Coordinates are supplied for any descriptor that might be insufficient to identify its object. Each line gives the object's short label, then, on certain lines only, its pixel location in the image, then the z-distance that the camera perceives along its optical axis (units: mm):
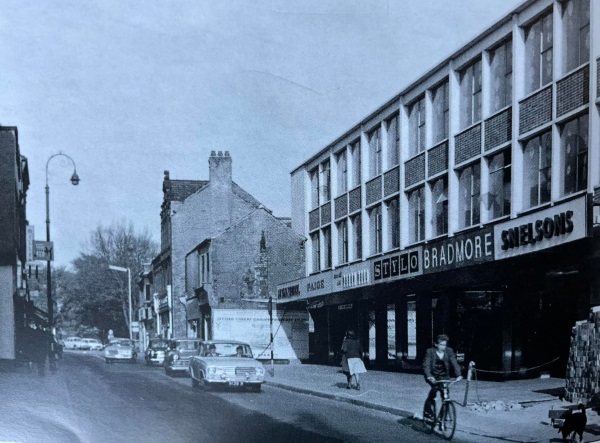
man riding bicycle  11469
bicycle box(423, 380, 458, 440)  11031
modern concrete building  14023
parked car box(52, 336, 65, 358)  26634
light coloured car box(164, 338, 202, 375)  25747
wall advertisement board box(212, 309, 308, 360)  31008
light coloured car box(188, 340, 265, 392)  19000
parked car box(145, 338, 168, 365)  32812
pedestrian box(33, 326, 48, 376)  12141
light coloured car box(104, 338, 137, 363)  31406
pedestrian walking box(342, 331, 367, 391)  18141
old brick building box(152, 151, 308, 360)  30734
